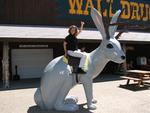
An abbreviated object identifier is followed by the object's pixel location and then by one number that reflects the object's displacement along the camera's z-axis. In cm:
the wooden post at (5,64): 1376
